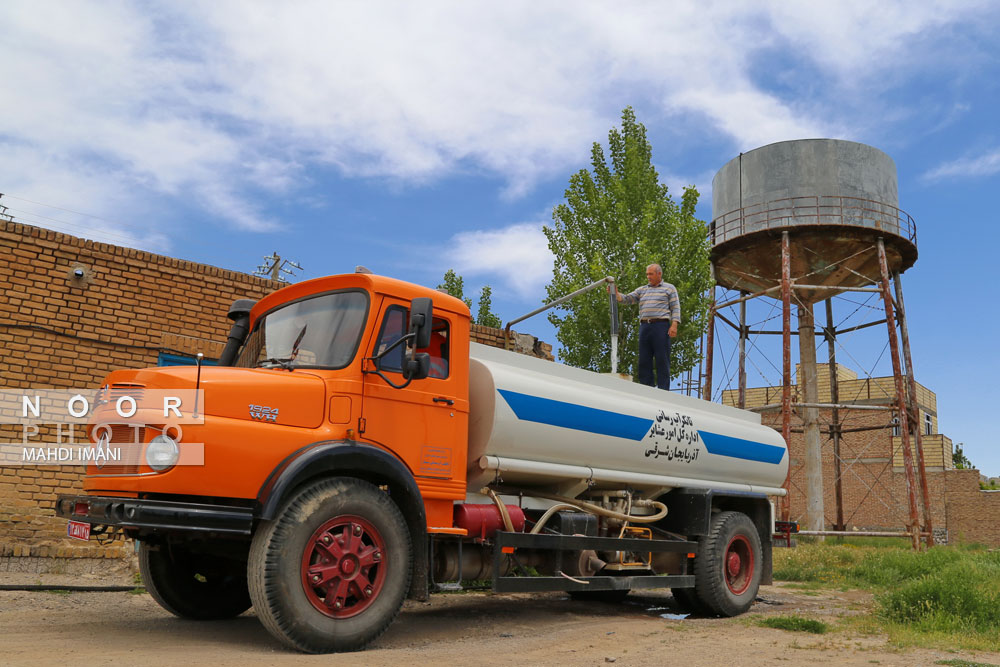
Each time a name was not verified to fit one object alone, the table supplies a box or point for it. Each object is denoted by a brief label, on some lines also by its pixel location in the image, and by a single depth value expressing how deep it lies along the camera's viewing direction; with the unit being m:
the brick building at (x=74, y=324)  10.04
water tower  21.47
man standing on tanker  11.67
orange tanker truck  5.82
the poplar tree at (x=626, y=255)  18.81
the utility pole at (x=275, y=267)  21.65
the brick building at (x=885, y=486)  33.50
